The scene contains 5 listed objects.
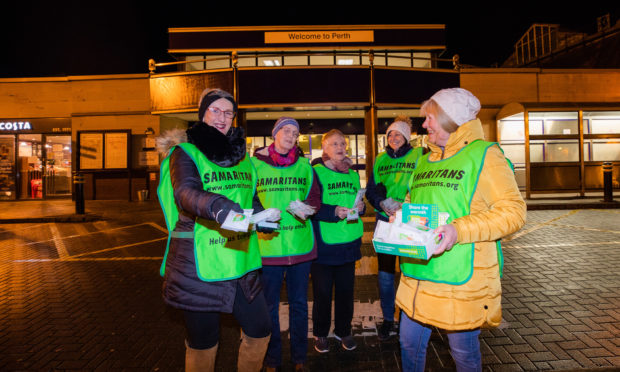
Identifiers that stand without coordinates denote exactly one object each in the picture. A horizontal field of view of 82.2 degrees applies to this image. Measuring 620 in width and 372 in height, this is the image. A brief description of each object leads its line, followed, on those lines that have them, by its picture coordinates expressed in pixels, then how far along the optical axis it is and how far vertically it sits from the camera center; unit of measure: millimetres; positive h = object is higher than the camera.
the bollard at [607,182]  13105 +123
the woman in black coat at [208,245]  1966 -312
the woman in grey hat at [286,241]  2854 -413
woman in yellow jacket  1790 -188
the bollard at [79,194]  12383 -28
